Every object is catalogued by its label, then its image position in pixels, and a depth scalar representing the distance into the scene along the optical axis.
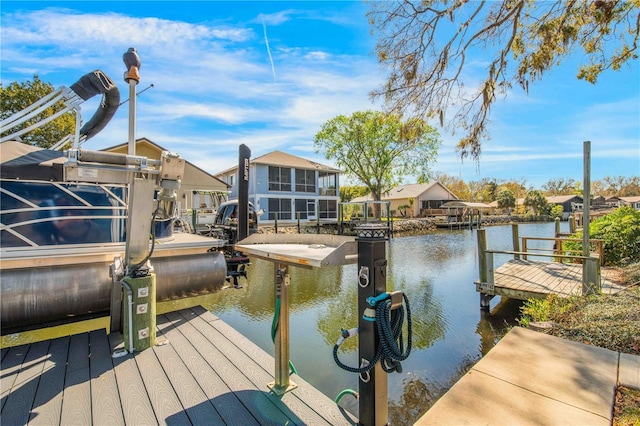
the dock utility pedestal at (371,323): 1.51
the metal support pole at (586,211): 4.81
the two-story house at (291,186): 22.31
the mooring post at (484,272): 5.84
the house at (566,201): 49.67
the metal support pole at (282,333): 2.15
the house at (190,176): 13.37
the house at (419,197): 38.53
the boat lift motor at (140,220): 2.64
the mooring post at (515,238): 8.55
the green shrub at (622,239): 7.77
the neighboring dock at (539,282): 5.27
